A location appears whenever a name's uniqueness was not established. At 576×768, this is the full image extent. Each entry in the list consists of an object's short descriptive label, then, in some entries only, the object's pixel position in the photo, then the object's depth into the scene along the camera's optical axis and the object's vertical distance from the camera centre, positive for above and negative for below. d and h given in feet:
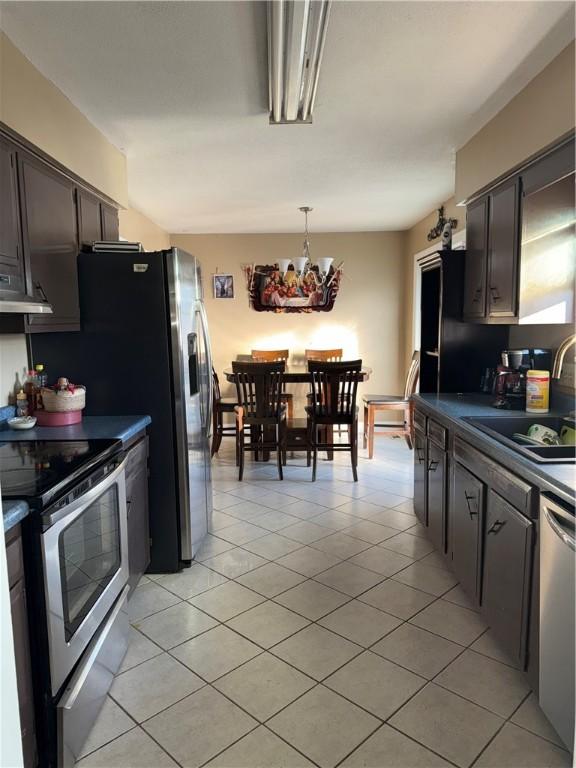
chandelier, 16.35 +2.19
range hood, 6.26 +0.46
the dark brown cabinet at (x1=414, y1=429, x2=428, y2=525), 10.45 -3.04
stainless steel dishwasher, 4.94 -2.82
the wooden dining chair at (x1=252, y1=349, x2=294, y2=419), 19.99 -0.85
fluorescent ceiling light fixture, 5.89 +3.66
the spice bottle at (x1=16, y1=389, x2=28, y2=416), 8.26 -1.10
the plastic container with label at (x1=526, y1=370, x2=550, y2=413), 8.66 -1.02
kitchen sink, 7.38 -1.46
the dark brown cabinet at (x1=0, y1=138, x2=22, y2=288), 6.46 +1.48
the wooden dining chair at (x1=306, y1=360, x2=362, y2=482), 14.47 -1.99
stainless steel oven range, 4.88 -2.63
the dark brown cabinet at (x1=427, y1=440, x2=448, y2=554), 9.03 -2.98
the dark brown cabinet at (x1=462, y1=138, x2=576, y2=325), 7.88 +1.39
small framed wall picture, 21.04 +1.92
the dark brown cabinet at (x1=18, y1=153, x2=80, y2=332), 7.15 +1.41
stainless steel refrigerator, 8.79 -0.41
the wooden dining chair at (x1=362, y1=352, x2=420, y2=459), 17.03 -2.49
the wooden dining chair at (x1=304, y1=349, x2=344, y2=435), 20.30 -0.85
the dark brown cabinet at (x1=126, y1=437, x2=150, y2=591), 7.89 -2.81
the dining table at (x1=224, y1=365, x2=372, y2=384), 15.47 -1.35
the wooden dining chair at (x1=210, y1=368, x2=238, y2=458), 16.45 -2.63
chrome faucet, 7.03 -0.38
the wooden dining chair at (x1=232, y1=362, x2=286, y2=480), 14.48 -1.98
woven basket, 8.12 -1.02
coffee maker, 9.20 -0.78
